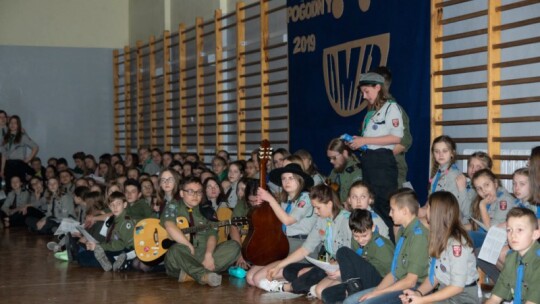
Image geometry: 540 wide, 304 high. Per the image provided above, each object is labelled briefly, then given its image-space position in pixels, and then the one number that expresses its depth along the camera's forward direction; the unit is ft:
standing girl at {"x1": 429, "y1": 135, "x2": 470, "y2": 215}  23.75
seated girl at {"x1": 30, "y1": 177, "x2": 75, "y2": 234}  40.83
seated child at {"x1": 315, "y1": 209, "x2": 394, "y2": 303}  20.81
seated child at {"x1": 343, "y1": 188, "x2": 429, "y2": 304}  19.13
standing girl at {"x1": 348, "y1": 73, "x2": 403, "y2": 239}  24.09
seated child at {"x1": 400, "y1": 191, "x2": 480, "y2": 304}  18.19
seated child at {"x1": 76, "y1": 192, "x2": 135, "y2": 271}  28.68
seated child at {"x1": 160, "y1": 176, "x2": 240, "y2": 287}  25.72
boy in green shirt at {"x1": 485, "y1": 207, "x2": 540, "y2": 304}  16.53
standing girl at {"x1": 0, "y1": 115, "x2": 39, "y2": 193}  48.98
